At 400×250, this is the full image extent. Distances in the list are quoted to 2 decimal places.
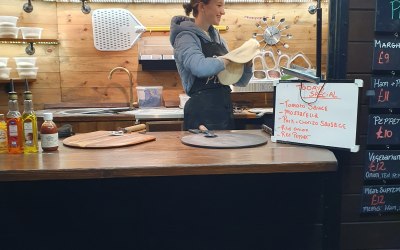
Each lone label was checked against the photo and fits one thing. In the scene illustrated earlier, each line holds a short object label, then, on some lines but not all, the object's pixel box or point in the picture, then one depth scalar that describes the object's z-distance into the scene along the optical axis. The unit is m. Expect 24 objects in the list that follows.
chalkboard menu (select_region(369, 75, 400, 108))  1.61
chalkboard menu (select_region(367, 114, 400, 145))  1.65
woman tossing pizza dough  2.21
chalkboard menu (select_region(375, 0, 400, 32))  1.56
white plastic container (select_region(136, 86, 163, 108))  3.53
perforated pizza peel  3.56
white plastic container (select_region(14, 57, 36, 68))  3.32
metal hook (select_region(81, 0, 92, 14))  3.43
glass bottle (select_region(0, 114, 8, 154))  1.46
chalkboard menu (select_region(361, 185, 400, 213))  1.69
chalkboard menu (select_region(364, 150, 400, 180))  1.67
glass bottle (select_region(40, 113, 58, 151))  1.44
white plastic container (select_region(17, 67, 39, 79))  3.34
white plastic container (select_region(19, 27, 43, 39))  3.22
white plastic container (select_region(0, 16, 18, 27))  3.06
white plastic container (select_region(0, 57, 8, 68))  3.16
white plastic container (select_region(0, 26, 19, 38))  3.08
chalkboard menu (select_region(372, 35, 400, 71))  1.58
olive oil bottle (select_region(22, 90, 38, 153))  1.43
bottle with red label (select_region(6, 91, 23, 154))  1.41
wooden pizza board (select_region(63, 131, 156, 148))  1.54
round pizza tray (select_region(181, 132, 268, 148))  1.52
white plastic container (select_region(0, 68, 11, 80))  3.16
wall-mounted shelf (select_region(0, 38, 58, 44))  3.17
